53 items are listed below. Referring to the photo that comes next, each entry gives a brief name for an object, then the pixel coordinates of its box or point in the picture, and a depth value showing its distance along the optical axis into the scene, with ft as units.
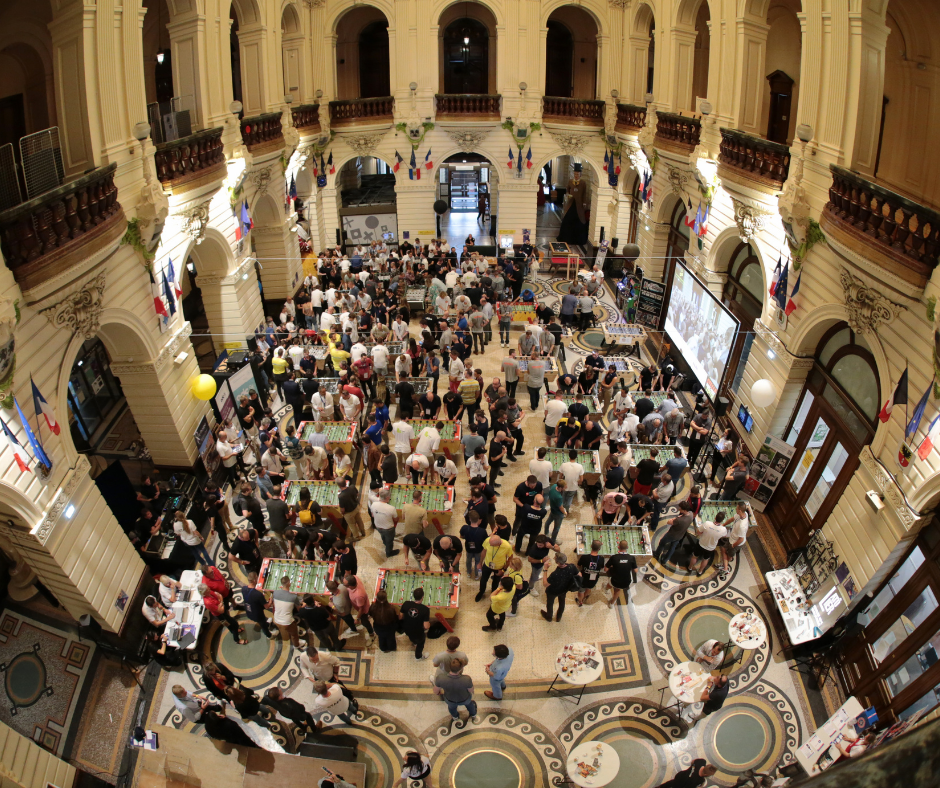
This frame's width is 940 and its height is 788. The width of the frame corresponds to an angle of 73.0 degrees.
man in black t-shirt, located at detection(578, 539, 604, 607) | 29.48
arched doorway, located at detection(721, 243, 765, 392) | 42.37
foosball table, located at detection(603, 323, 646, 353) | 52.49
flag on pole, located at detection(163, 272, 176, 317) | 36.47
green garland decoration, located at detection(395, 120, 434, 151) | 68.85
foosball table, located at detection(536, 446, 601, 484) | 37.04
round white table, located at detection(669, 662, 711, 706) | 25.96
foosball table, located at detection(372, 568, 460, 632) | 29.25
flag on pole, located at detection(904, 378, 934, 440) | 23.80
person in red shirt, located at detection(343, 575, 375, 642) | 27.37
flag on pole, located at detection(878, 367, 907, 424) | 25.05
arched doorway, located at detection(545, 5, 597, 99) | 77.51
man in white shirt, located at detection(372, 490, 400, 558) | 32.22
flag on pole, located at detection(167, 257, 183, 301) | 37.96
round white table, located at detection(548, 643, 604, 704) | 26.18
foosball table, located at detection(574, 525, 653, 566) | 31.55
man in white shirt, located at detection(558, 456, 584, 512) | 34.32
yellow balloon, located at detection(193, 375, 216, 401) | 37.78
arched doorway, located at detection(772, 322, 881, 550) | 30.19
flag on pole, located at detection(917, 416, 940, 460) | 23.29
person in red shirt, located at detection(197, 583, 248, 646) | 29.17
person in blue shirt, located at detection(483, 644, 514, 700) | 24.94
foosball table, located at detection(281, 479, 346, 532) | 34.65
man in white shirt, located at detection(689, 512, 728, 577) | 32.60
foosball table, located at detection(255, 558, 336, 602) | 29.73
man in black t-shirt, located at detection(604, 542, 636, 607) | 29.53
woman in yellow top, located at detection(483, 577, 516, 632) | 27.32
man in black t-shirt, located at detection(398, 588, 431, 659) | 26.94
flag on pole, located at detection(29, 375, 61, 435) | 25.49
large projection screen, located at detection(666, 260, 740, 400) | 41.52
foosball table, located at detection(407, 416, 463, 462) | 39.86
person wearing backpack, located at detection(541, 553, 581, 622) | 28.43
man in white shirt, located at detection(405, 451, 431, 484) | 35.75
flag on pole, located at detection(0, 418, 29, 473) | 23.80
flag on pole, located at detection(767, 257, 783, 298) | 36.10
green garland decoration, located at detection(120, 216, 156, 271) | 32.53
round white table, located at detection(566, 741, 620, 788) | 23.12
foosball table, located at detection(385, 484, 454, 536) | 34.04
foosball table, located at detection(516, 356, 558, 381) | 45.88
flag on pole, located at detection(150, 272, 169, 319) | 35.17
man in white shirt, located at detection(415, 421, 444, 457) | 36.70
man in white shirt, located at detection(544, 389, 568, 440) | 39.22
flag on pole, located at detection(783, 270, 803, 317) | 34.10
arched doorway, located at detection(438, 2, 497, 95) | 76.84
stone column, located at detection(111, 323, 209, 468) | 35.63
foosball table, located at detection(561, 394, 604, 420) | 42.32
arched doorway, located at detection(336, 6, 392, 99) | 76.38
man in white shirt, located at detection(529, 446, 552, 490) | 33.68
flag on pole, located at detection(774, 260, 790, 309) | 35.02
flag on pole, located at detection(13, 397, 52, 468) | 24.66
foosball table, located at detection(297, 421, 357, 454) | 39.14
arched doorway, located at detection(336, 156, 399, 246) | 72.59
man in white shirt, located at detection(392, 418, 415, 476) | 37.96
